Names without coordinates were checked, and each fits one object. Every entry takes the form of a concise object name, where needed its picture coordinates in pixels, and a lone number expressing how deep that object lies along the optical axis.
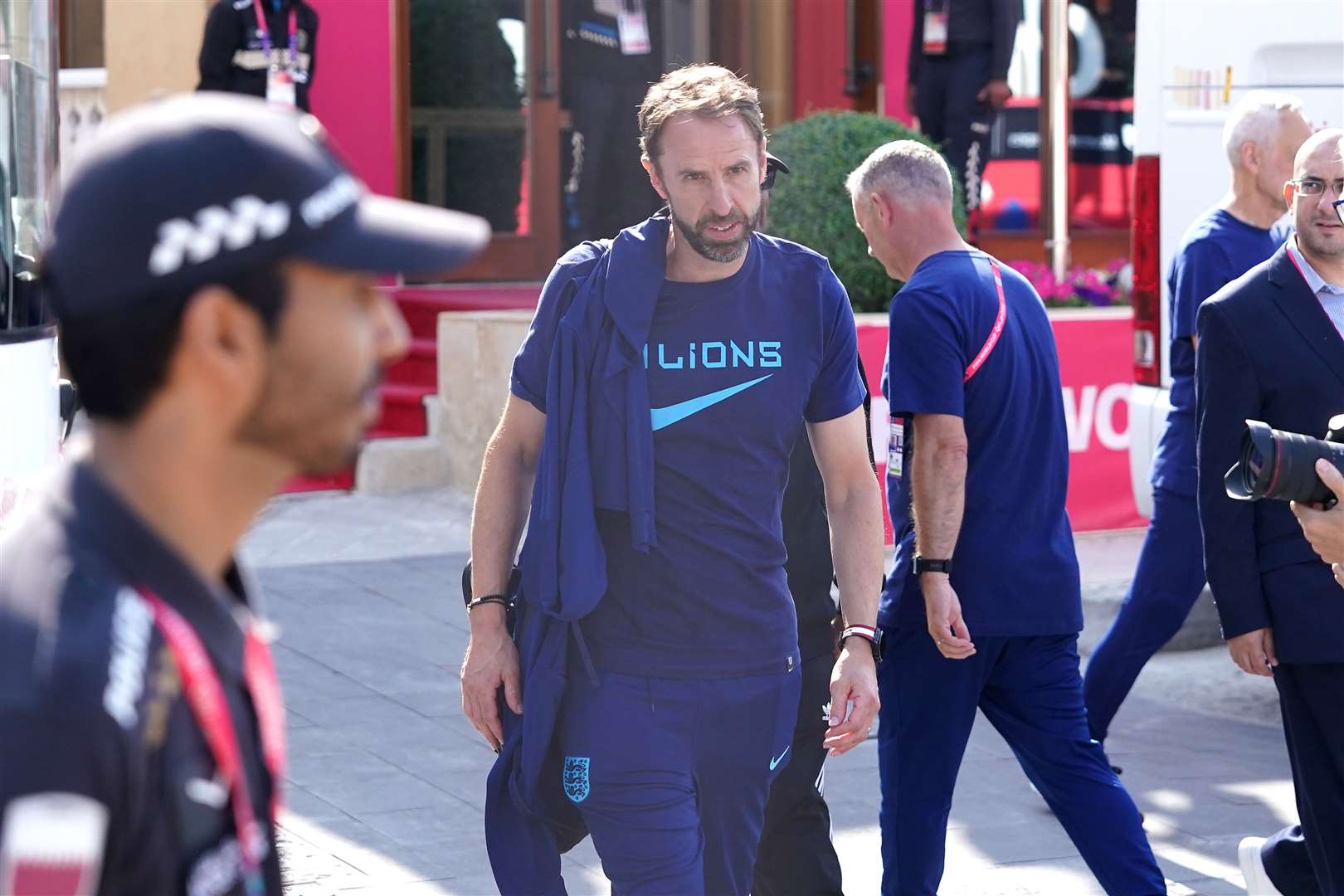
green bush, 18.58
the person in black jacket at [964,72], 22.92
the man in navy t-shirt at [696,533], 7.12
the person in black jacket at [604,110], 25.86
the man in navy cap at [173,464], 2.71
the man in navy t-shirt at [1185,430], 11.84
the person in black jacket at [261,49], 20.73
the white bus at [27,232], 9.34
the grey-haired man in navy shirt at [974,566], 8.92
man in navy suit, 8.23
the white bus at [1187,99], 14.65
